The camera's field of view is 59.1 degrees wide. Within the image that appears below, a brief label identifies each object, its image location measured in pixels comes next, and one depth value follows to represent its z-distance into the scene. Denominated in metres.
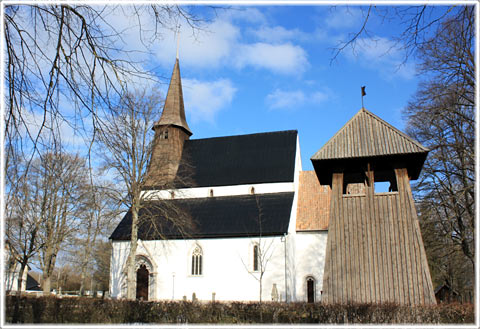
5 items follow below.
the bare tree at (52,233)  25.52
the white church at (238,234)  23.58
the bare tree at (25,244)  24.39
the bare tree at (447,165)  16.36
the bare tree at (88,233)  21.19
